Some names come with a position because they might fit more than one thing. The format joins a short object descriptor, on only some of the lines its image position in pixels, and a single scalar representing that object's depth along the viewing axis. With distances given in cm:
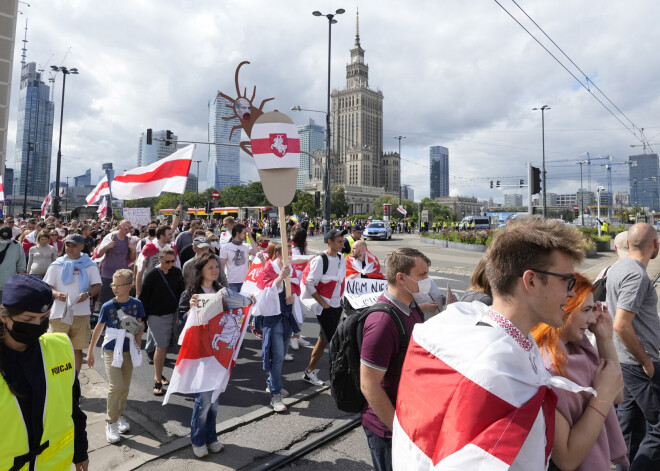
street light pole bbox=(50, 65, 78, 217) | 2598
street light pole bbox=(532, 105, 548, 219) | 3428
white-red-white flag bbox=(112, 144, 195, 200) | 927
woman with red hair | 150
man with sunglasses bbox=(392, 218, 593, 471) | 116
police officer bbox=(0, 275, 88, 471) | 180
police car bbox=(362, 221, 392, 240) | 3488
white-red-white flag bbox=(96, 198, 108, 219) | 1872
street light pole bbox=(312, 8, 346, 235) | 2033
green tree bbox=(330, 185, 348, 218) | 10338
